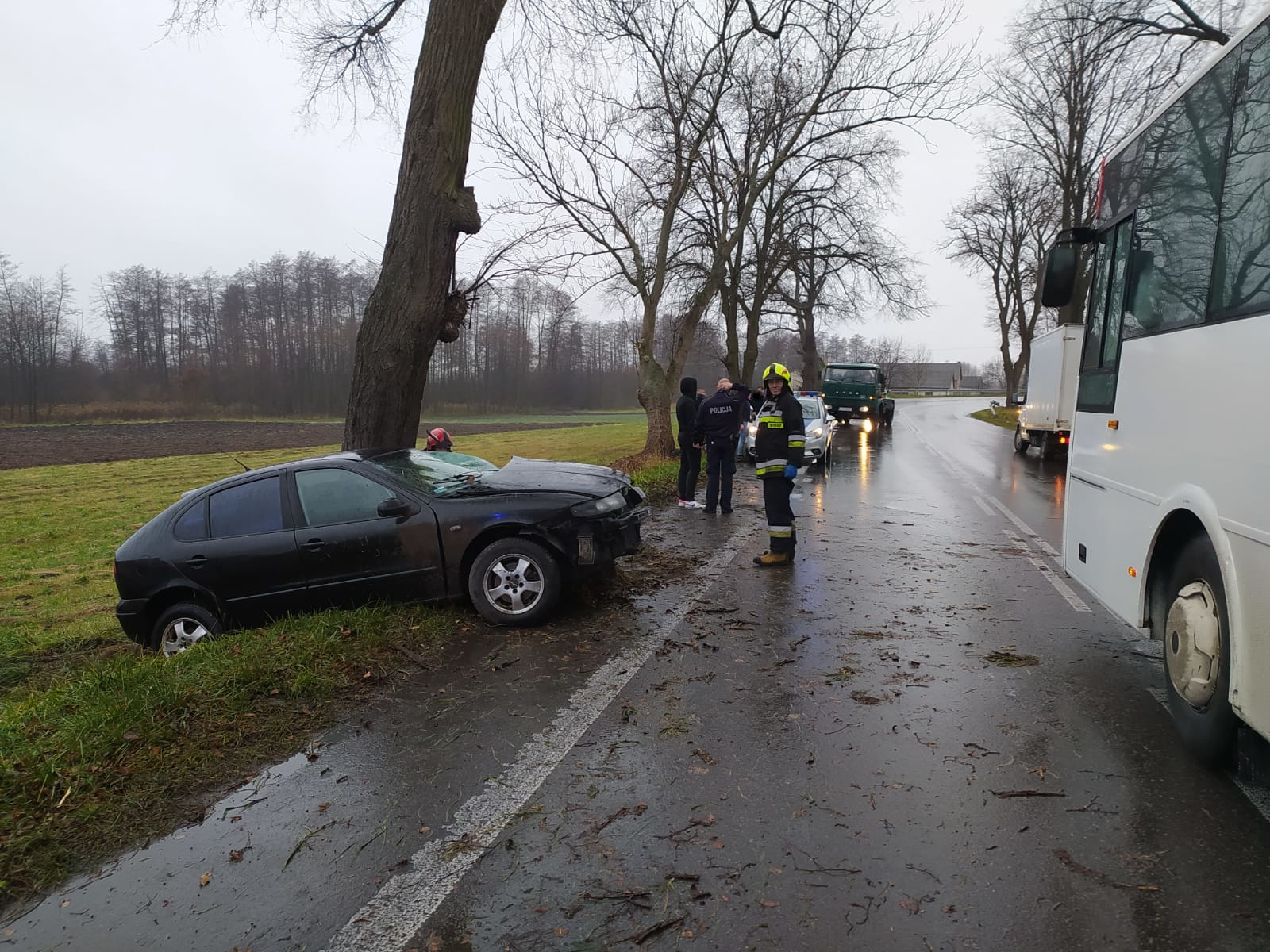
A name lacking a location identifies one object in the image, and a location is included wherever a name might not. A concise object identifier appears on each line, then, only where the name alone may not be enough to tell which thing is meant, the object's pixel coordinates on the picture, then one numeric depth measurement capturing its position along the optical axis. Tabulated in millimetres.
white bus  3059
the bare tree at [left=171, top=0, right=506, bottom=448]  8039
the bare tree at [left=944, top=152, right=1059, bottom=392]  39906
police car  16672
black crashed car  5883
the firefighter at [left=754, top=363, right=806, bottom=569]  8000
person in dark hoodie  12359
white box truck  17453
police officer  11383
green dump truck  30688
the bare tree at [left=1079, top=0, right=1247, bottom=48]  15477
